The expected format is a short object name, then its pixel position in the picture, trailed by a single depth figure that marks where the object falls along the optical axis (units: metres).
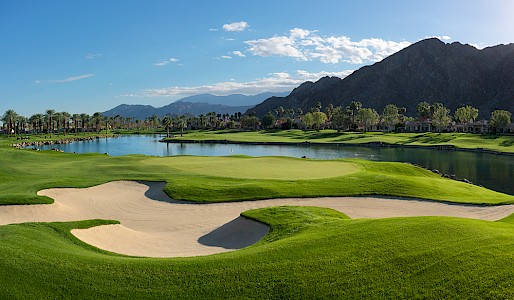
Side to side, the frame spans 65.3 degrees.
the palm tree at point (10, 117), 165.25
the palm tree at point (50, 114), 180.06
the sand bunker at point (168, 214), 17.20
